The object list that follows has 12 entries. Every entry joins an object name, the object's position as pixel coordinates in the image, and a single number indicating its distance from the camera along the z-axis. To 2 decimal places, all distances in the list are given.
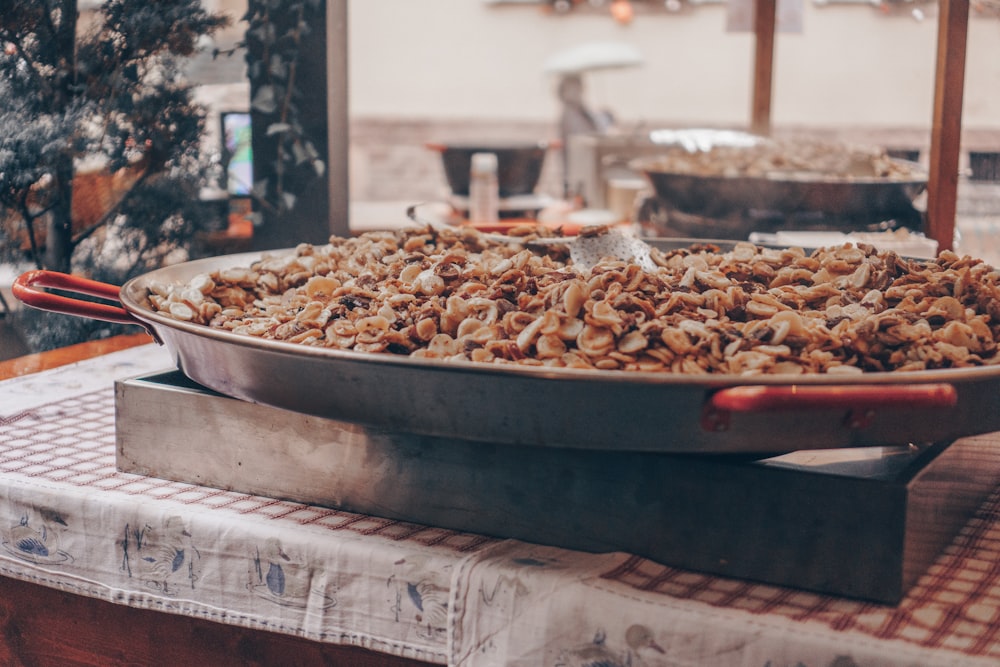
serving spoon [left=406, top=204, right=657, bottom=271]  1.31
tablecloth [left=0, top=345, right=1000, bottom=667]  0.81
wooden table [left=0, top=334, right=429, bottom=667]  1.01
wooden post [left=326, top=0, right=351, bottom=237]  2.19
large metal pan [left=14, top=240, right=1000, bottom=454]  0.73
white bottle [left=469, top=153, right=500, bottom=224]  3.44
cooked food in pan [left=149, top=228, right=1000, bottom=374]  0.86
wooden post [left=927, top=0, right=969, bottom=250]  2.16
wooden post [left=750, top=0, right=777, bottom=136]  3.32
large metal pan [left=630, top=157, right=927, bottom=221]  2.34
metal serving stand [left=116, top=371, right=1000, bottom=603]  0.83
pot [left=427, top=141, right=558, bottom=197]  3.71
